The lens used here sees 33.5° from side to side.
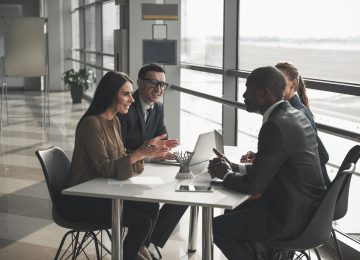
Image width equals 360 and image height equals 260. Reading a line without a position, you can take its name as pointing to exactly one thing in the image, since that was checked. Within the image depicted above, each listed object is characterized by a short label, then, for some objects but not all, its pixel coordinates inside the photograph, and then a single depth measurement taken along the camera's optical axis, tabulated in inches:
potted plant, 572.4
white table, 120.3
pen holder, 138.9
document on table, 135.0
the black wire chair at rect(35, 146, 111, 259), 141.4
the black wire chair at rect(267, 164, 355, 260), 121.0
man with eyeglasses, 173.2
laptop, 138.7
